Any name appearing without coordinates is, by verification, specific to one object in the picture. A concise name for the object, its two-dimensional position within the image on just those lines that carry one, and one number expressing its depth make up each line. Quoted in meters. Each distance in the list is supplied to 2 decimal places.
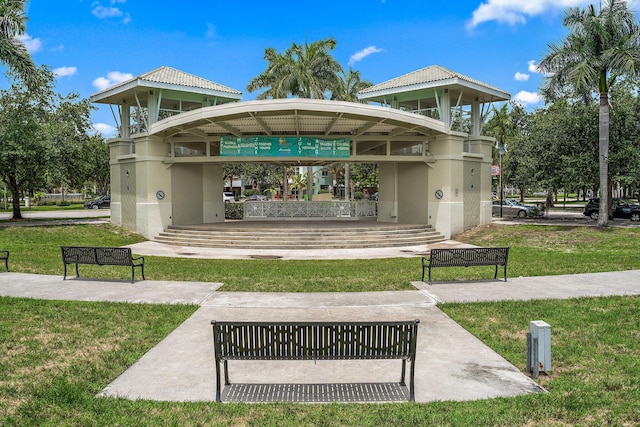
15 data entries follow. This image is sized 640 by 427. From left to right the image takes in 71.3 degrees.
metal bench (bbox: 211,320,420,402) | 4.77
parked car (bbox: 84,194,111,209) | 49.56
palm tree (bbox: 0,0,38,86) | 19.03
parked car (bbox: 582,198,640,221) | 29.03
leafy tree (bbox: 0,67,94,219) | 23.42
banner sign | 20.84
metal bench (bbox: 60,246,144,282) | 11.32
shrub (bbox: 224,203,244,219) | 30.44
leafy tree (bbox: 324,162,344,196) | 64.44
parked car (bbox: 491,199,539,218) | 34.19
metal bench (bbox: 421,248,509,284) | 11.20
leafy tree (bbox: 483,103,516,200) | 50.00
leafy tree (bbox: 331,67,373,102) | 39.57
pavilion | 20.22
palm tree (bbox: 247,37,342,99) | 31.25
